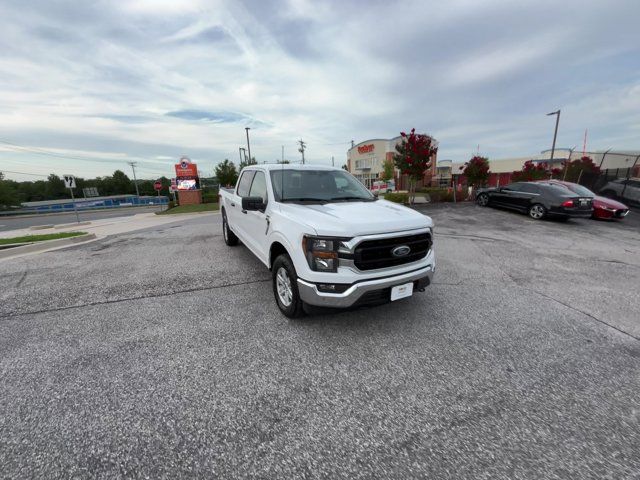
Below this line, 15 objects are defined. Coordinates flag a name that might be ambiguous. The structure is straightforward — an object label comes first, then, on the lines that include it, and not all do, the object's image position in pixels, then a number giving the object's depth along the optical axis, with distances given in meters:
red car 10.40
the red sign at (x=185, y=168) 26.59
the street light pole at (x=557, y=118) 22.21
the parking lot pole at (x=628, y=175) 13.43
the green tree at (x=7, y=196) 59.25
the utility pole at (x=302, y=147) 47.08
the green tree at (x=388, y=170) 44.75
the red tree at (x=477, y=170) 20.38
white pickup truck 2.77
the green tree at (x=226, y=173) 38.97
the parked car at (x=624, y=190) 13.00
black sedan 9.83
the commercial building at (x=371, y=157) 48.89
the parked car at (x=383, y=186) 35.53
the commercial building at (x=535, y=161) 16.55
